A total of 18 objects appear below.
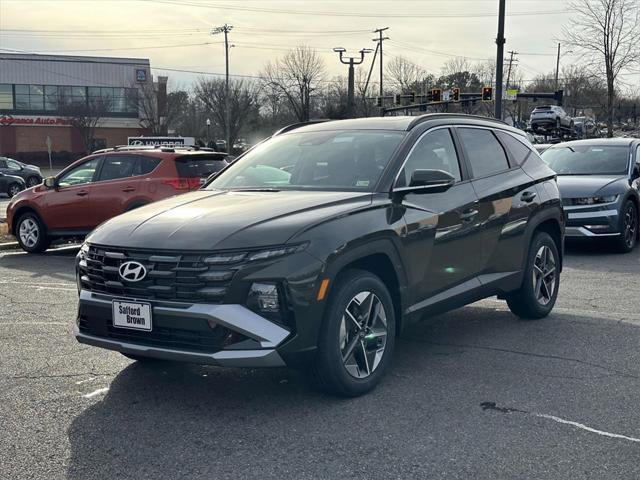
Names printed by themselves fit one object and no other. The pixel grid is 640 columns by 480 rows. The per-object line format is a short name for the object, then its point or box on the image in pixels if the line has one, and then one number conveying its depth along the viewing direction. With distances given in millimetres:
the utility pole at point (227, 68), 60462
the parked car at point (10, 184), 30203
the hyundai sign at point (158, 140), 31094
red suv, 11656
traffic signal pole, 24766
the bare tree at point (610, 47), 28797
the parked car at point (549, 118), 47438
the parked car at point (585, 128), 51438
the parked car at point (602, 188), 11133
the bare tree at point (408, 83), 72625
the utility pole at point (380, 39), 66788
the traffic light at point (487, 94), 37719
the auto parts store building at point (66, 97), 69250
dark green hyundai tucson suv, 4129
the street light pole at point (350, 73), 47847
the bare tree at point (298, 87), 67375
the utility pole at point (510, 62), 70775
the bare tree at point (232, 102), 70312
